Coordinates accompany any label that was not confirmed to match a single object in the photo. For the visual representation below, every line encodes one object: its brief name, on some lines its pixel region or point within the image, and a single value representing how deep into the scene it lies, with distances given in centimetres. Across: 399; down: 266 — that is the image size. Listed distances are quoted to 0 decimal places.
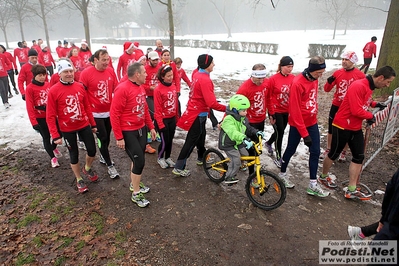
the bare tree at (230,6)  8012
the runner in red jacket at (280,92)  545
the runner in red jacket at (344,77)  553
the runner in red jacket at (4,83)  1002
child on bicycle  435
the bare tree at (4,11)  3908
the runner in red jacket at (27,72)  720
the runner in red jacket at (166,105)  510
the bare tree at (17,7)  3353
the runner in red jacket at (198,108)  473
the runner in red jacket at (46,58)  1316
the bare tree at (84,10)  1869
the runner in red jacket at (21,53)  1400
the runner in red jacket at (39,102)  535
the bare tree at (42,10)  2986
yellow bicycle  432
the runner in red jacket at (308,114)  436
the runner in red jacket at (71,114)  442
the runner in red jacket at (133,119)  422
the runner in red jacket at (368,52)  1485
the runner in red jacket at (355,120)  428
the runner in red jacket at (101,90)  510
